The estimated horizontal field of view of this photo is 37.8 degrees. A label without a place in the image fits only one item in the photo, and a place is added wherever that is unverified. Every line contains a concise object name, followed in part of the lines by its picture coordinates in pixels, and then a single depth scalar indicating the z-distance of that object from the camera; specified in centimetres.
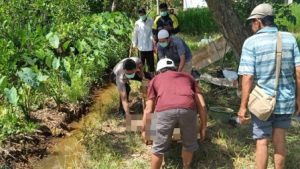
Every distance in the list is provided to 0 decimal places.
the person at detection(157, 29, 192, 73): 646
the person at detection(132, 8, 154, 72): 852
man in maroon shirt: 447
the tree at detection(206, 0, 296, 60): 605
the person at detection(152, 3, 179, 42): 833
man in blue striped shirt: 404
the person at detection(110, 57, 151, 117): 606
